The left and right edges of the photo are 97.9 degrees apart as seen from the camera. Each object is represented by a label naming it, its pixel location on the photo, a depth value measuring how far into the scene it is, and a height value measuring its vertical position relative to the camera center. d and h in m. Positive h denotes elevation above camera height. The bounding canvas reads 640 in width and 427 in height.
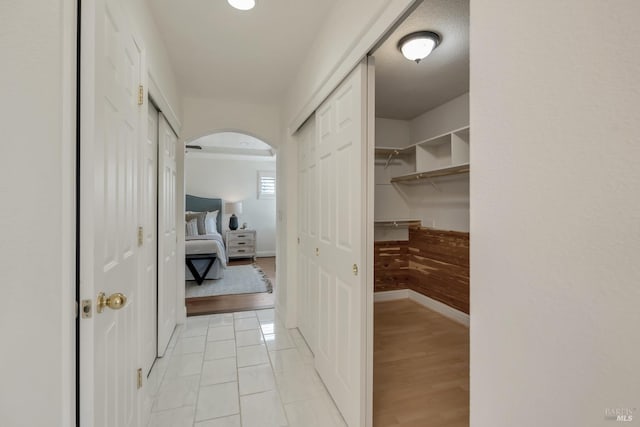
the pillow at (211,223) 6.12 -0.16
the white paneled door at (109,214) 0.85 +0.01
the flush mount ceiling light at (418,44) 2.02 +1.27
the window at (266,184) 7.30 +0.83
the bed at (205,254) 4.54 -0.63
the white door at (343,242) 1.50 -0.17
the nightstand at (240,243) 6.55 -0.65
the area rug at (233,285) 4.22 -1.13
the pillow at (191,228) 5.60 -0.24
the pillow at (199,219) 5.93 -0.06
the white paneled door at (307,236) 2.41 -0.19
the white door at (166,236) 2.40 -0.18
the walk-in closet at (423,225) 1.93 -0.13
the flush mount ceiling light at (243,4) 1.71 +1.33
